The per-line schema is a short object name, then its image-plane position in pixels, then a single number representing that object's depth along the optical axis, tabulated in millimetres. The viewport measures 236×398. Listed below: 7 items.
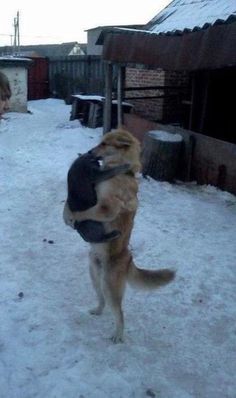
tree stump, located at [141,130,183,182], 8656
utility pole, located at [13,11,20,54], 32059
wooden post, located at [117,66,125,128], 11250
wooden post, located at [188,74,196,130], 10523
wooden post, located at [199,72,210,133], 10287
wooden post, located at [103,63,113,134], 11484
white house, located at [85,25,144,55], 39362
